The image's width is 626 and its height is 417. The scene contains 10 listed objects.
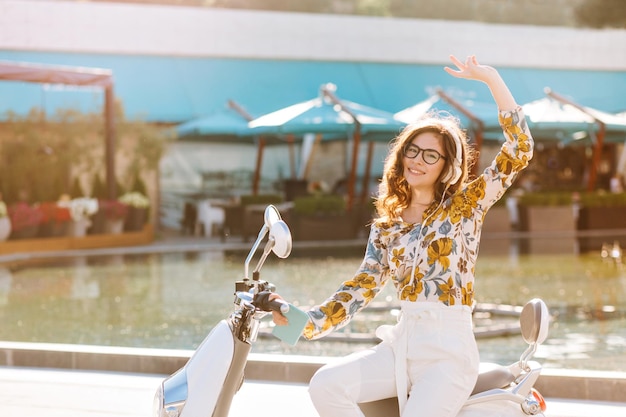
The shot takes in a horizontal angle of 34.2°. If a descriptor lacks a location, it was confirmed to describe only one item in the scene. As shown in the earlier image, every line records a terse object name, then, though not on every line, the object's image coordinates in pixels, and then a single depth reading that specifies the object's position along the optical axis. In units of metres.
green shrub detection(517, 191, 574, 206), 20.94
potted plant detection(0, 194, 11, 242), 16.66
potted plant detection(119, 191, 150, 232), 19.22
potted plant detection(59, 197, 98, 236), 17.91
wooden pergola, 17.91
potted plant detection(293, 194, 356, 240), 19.17
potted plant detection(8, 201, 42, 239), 16.94
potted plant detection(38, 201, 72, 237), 17.55
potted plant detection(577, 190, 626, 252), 20.98
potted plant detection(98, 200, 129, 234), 18.61
